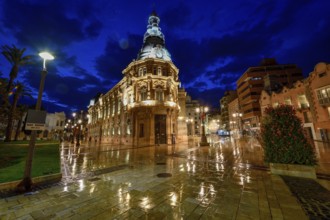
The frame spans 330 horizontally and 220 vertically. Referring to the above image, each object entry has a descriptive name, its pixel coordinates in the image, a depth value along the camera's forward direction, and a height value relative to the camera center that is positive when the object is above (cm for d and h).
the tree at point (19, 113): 2730 +518
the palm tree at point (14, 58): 2284 +1383
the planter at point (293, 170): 577 -156
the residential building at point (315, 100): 2108 +558
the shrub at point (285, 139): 607 -23
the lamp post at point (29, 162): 520 -83
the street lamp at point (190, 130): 6671 +284
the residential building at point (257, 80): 4619 +1804
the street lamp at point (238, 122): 5792 +538
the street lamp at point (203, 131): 1894 +65
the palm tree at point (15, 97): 2178 +736
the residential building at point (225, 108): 7648 +1633
